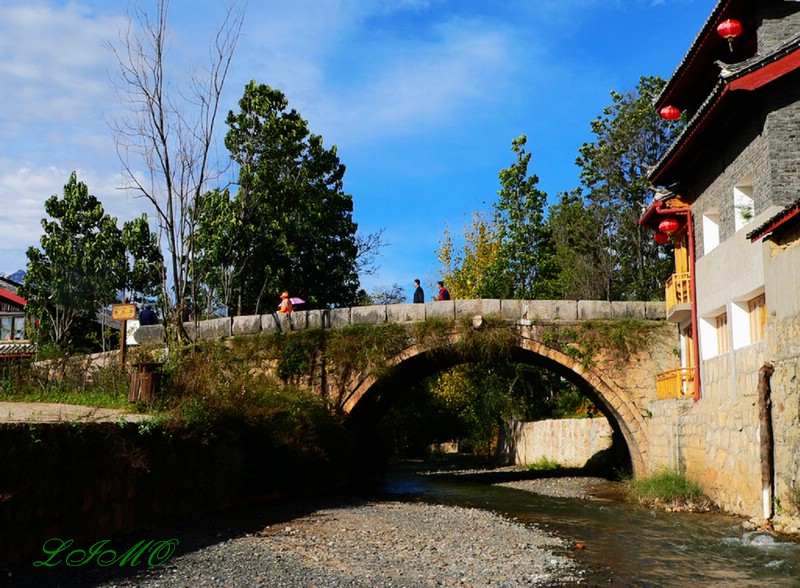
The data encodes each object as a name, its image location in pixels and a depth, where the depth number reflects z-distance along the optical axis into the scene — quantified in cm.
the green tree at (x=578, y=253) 3494
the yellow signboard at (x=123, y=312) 1651
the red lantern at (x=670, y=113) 1788
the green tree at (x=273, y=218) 2858
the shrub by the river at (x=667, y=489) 1420
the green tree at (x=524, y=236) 3216
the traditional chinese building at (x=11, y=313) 3444
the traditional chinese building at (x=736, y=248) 1095
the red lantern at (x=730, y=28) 1420
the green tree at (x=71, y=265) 3127
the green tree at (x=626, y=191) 3303
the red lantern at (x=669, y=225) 1769
